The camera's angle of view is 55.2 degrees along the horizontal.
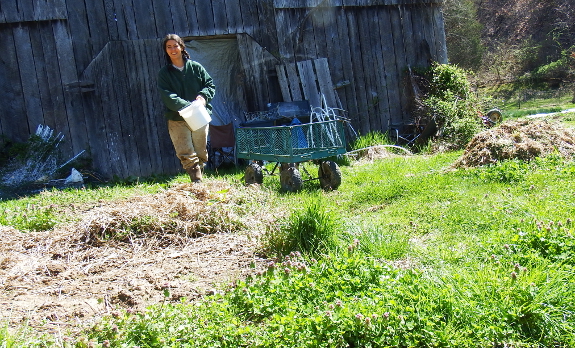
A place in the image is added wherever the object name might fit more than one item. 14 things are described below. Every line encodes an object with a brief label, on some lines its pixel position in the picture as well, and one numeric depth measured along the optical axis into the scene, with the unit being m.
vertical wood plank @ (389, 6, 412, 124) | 11.30
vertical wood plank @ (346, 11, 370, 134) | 10.91
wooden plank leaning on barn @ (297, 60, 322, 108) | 10.30
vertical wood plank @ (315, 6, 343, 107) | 10.60
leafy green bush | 9.99
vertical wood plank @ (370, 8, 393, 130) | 11.12
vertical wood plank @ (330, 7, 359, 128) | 10.80
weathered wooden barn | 8.91
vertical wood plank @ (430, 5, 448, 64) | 11.83
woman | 6.63
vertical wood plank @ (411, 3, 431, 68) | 11.53
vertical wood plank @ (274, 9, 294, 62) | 10.23
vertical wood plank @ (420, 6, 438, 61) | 11.66
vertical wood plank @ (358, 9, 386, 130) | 11.02
